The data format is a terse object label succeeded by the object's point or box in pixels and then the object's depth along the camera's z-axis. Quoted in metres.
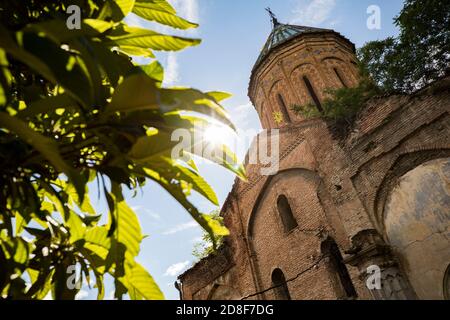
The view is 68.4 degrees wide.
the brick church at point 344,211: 6.20
